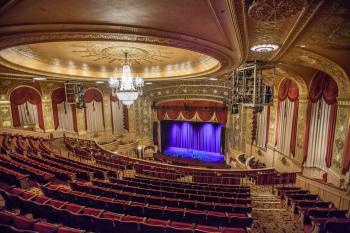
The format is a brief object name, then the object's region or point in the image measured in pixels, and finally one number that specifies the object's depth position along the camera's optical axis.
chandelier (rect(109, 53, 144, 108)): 7.72
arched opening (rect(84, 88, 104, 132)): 14.85
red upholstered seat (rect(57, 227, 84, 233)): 2.98
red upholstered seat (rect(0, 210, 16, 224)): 3.11
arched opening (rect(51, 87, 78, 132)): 13.46
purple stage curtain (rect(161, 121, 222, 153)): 17.30
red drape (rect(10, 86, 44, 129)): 11.60
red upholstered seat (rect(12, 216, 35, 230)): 3.08
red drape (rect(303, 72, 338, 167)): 6.88
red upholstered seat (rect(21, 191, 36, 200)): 4.14
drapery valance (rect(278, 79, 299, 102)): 9.10
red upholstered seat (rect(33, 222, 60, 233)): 3.01
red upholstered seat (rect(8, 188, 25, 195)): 4.29
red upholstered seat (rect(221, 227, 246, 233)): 3.43
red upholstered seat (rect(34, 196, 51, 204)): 4.03
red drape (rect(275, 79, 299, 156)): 9.10
